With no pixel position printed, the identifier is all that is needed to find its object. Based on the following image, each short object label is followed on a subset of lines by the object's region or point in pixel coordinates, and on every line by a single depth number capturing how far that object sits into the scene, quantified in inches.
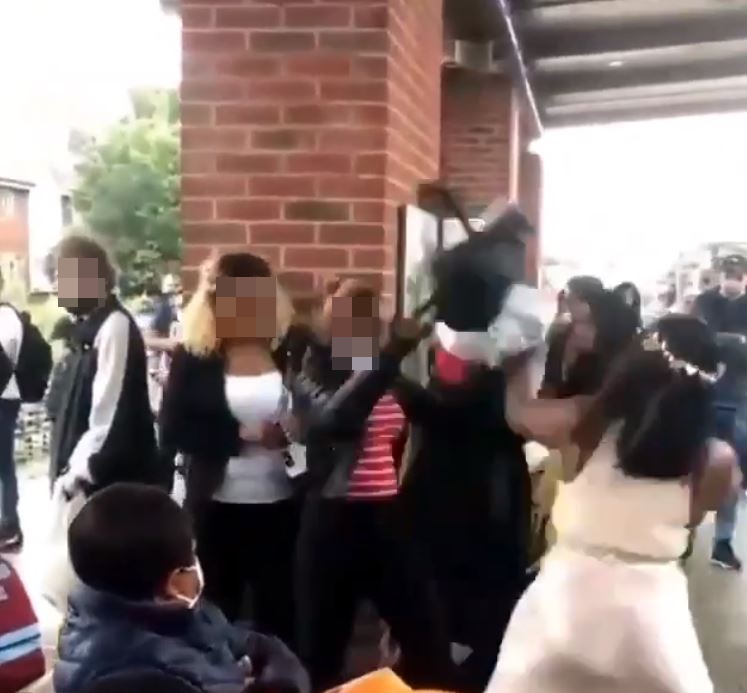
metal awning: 282.2
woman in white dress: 112.7
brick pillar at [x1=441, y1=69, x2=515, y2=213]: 338.6
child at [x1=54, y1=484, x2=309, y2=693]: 84.3
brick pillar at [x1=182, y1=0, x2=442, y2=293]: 167.5
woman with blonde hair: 136.6
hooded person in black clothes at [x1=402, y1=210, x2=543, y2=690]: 140.3
